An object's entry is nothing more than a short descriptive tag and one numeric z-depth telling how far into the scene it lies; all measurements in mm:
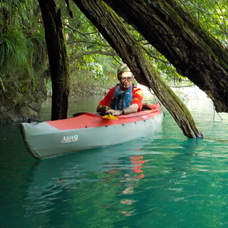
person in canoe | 6609
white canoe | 4875
